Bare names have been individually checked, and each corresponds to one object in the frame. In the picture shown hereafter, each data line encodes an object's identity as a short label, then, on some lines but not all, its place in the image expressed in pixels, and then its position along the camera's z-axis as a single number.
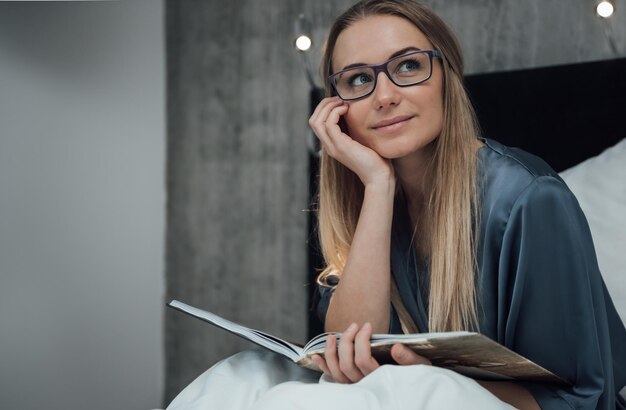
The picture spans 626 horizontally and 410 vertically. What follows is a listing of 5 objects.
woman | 1.05
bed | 0.84
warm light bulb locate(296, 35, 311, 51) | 2.03
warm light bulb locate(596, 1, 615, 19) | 1.65
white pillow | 1.47
